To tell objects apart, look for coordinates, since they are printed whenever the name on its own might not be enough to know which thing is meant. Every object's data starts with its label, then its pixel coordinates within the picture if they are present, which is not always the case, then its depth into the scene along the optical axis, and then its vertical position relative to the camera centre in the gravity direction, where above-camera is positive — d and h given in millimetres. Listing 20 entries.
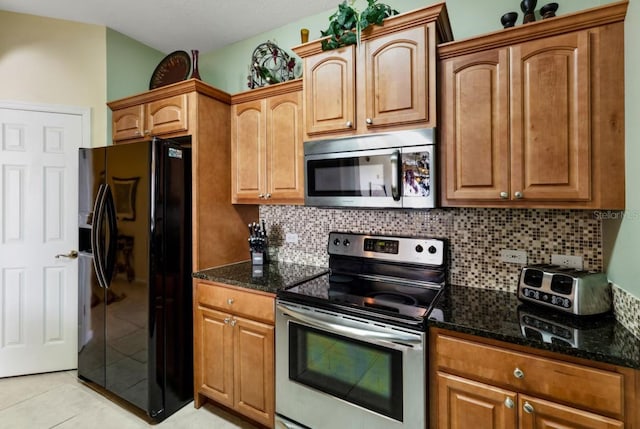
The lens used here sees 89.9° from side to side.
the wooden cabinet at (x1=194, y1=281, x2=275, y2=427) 1823 -838
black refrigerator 2010 -375
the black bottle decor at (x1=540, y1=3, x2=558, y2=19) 1515 +972
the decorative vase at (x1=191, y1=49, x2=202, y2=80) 2328 +1098
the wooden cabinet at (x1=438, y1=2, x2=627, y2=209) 1314 +440
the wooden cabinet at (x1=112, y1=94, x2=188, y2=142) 2225 +713
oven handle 1362 -533
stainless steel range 1378 -610
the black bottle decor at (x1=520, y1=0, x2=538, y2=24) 1575 +1011
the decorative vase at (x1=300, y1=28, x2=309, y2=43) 2270 +1272
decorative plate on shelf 2572 +1194
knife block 2359 -322
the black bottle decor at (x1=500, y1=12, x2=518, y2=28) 1579 +964
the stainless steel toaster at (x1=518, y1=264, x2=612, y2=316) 1327 -332
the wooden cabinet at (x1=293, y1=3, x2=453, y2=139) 1606 +737
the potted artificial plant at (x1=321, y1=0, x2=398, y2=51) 1687 +1039
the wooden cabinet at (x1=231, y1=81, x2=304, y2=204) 2121 +476
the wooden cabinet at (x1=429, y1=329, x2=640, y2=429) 1055 -639
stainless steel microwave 1621 +236
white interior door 2484 -161
